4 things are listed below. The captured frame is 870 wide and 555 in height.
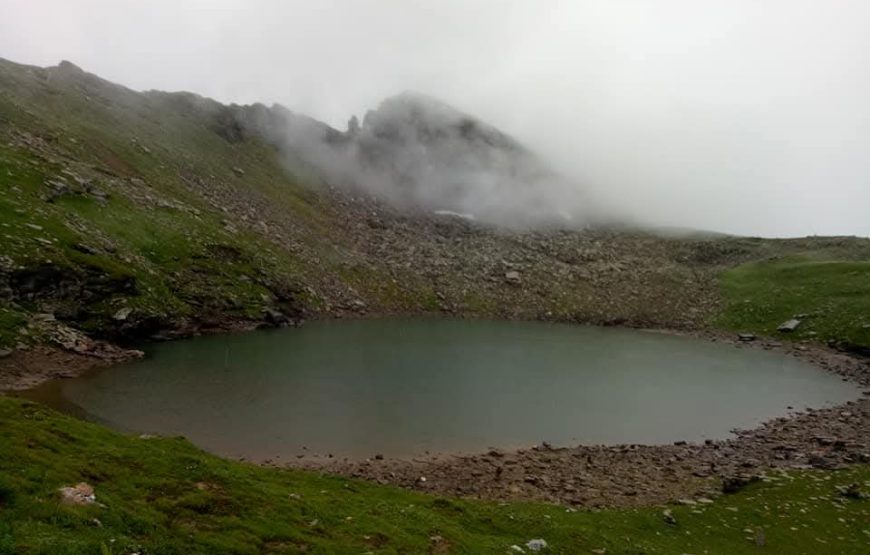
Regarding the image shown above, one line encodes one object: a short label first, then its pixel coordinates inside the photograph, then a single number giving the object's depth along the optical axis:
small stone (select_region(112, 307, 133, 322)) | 58.88
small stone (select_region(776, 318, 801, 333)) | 96.25
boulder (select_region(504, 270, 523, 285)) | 120.00
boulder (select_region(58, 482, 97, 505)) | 15.90
